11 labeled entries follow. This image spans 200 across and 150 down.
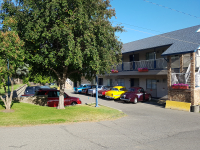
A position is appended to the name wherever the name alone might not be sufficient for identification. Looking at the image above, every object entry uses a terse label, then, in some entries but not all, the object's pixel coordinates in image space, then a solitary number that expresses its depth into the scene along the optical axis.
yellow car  20.23
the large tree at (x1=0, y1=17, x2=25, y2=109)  9.69
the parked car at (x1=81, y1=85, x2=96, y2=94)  27.62
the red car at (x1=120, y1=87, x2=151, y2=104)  18.08
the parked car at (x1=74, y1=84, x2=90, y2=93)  29.19
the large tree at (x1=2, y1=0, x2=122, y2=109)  9.97
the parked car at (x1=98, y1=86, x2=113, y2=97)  22.82
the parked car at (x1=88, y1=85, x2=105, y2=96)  23.80
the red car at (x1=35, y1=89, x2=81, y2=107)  14.48
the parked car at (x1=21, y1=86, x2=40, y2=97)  19.04
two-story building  16.06
